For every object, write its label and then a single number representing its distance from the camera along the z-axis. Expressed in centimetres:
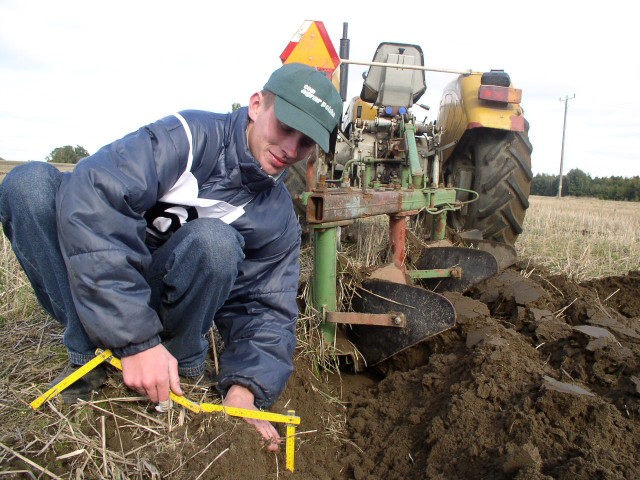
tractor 235
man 138
